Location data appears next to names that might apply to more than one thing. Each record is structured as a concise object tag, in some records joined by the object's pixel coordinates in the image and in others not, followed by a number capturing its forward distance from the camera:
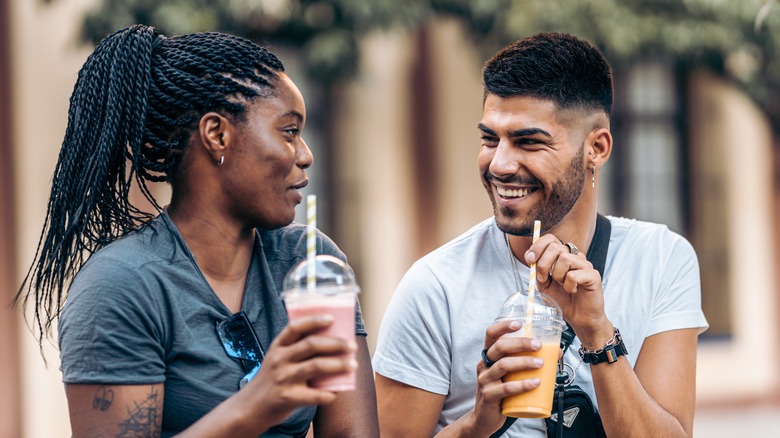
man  3.30
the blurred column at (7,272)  8.20
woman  2.55
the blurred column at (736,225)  11.21
